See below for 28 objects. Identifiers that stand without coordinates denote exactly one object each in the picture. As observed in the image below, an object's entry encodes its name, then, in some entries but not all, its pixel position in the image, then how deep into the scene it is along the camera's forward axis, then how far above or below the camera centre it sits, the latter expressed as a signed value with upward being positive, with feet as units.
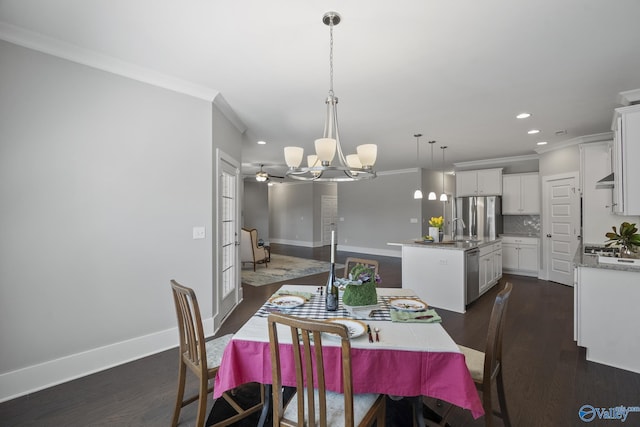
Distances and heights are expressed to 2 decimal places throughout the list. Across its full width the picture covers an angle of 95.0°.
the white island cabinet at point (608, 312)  8.36 -2.92
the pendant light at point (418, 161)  16.21 +4.32
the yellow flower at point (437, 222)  14.82 -0.39
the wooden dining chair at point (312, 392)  3.76 -2.41
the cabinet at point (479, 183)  21.27 +2.40
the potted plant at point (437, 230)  14.83 -0.79
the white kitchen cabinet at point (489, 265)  14.94 -2.82
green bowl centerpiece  6.04 -1.58
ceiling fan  25.29 +3.35
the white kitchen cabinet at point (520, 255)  19.60 -2.82
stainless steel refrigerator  20.72 -0.06
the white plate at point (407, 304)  6.08 -1.95
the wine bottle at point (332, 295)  6.03 -1.67
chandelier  6.49 +1.43
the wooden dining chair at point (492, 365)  5.06 -2.83
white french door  11.11 -0.89
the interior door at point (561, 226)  16.85 -0.69
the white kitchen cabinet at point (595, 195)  14.71 +0.96
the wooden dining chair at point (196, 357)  5.30 -2.85
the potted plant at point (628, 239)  9.18 -0.80
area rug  19.04 -4.13
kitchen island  12.96 -2.65
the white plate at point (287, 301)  6.21 -1.91
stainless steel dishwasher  13.02 -2.77
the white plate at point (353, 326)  4.85 -1.95
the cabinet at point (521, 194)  19.83 +1.41
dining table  4.40 -2.36
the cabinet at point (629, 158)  9.27 +1.80
